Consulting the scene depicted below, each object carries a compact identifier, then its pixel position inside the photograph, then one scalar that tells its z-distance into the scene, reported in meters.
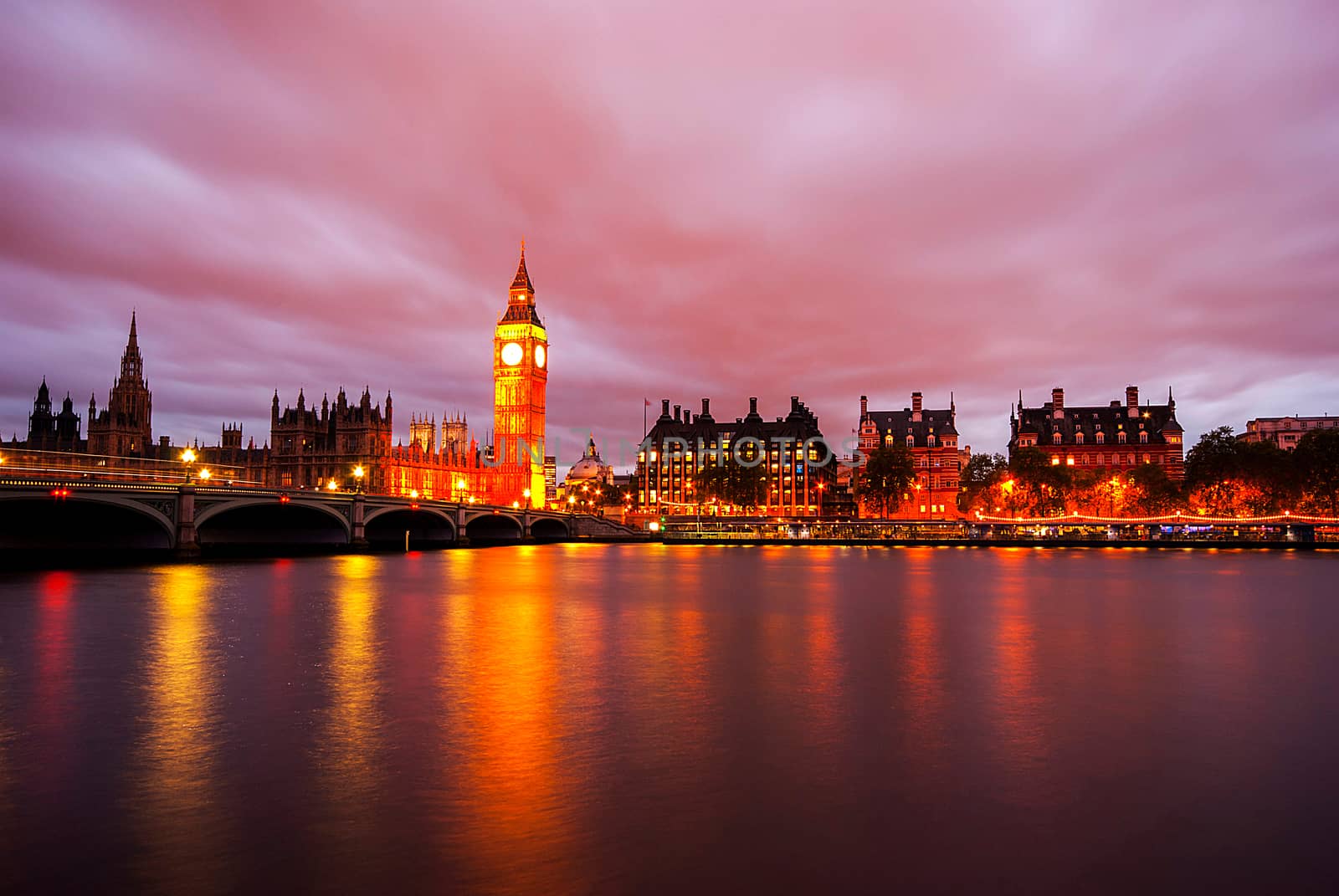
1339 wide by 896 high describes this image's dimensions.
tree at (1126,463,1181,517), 127.00
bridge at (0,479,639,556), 57.72
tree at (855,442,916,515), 145.25
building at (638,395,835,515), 190.00
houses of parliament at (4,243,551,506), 154.25
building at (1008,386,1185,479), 159.62
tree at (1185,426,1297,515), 106.50
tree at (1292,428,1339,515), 102.03
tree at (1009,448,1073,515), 126.06
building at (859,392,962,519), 166.38
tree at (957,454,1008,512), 139.38
